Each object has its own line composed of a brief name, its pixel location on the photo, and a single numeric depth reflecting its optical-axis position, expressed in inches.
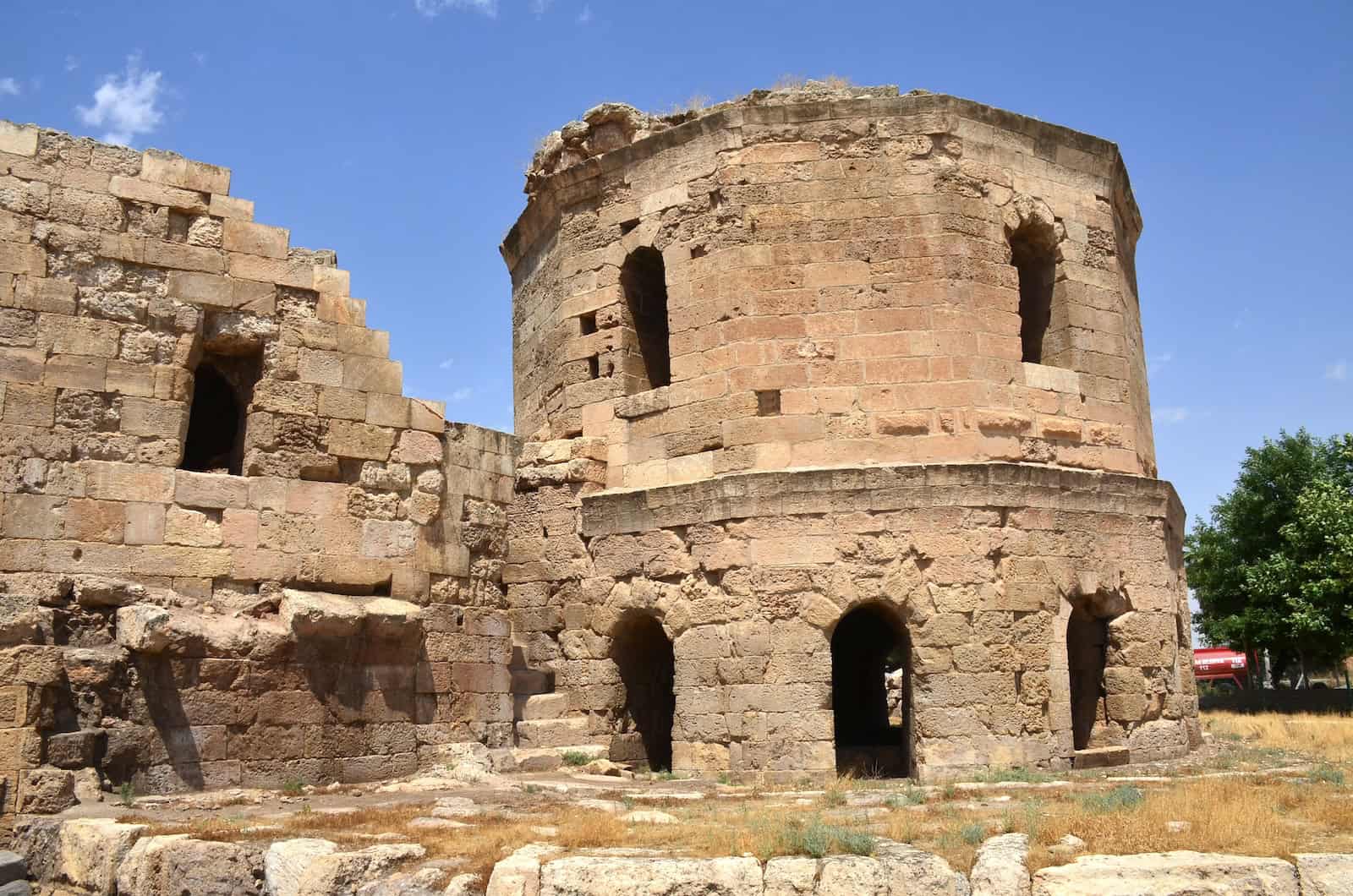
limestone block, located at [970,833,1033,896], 227.1
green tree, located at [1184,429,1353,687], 1011.3
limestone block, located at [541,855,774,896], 236.8
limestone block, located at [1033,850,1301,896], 221.1
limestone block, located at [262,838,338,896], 256.1
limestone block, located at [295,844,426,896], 250.8
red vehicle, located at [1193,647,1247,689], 1642.5
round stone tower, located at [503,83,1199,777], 441.4
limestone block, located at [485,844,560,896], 242.2
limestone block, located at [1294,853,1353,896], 222.4
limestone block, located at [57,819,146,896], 282.4
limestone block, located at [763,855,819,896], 235.3
